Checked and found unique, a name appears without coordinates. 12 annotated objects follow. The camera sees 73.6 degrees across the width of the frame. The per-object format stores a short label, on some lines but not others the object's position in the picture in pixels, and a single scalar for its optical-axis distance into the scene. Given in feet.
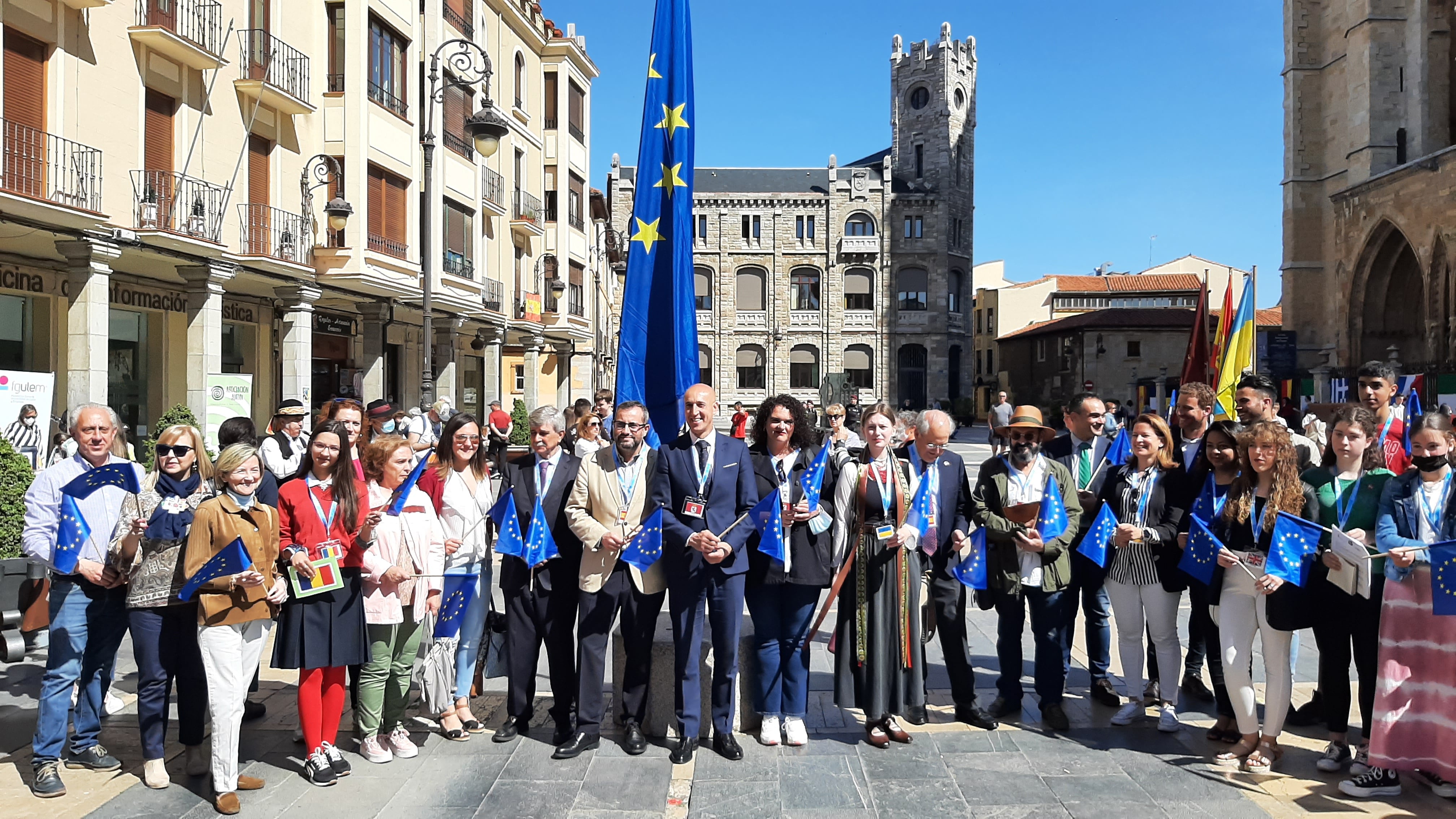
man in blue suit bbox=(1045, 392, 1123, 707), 20.31
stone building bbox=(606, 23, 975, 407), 202.59
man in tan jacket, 18.04
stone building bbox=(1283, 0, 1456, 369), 99.30
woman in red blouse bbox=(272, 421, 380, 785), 16.39
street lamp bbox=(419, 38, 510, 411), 44.34
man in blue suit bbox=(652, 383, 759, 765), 17.65
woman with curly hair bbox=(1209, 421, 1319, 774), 16.62
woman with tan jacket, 15.34
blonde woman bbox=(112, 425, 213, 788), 15.70
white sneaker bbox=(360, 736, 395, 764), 17.51
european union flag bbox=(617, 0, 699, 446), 19.90
